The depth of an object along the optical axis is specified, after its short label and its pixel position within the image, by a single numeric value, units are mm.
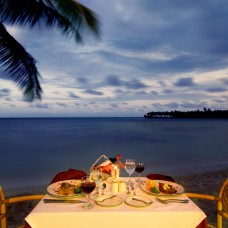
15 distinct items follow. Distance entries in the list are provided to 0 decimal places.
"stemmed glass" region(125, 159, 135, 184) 2115
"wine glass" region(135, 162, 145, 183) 2159
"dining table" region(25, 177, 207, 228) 1512
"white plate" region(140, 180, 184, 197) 1833
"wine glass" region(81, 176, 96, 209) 1703
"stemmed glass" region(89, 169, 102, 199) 1862
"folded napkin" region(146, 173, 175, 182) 2424
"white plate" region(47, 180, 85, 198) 1780
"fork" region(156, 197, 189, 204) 1724
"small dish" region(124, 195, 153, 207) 1647
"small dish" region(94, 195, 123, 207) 1639
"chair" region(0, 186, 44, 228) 2023
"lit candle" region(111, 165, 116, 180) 2225
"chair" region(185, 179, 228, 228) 2072
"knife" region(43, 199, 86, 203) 1701
